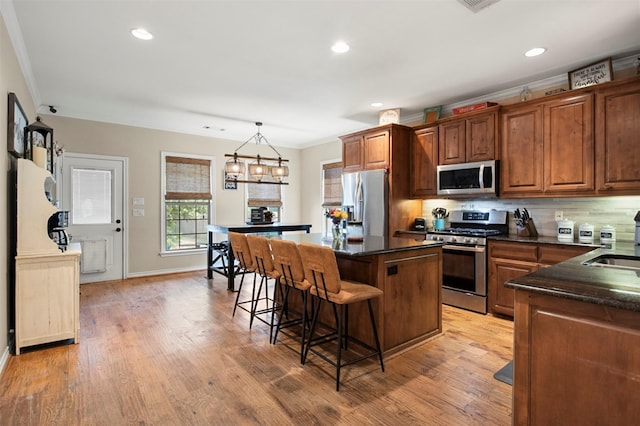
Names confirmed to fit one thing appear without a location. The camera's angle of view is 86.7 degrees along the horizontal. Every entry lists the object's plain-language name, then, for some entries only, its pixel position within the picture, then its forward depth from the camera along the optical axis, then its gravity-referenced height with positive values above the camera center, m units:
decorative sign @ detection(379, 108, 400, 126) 4.91 +1.39
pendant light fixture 5.16 +0.67
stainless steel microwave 3.97 +0.39
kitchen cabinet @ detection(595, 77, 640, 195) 3.02 +0.67
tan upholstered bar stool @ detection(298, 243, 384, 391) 2.33 -0.56
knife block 3.88 -0.21
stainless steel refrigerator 4.74 +0.17
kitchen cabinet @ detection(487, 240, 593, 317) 3.30 -0.52
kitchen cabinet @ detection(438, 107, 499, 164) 4.00 +0.92
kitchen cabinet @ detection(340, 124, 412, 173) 4.75 +0.97
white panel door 5.23 +0.04
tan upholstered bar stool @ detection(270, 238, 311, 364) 2.64 -0.43
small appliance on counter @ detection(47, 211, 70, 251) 3.21 -0.14
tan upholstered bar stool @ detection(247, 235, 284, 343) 3.00 -0.42
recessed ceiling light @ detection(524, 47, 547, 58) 3.04 +1.45
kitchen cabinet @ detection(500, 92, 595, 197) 3.31 +0.67
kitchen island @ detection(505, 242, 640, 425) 1.20 -0.53
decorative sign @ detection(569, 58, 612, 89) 3.22 +1.34
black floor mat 2.38 -1.19
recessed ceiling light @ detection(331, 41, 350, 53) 2.93 +1.45
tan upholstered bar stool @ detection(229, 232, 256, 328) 3.33 -0.40
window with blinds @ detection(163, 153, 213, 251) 6.11 +0.20
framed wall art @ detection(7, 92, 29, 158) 2.79 +0.74
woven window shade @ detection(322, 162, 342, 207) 6.85 +0.55
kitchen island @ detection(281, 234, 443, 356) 2.69 -0.64
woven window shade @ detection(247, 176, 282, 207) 7.11 +0.37
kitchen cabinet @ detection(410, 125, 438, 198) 4.64 +0.71
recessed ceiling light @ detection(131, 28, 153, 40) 2.73 +1.47
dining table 4.93 -0.29
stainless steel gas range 3.84 -0.54
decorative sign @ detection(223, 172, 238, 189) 6.70 +0.53
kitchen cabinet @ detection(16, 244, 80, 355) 2.83 -0.74
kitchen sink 2.27 -0.34
